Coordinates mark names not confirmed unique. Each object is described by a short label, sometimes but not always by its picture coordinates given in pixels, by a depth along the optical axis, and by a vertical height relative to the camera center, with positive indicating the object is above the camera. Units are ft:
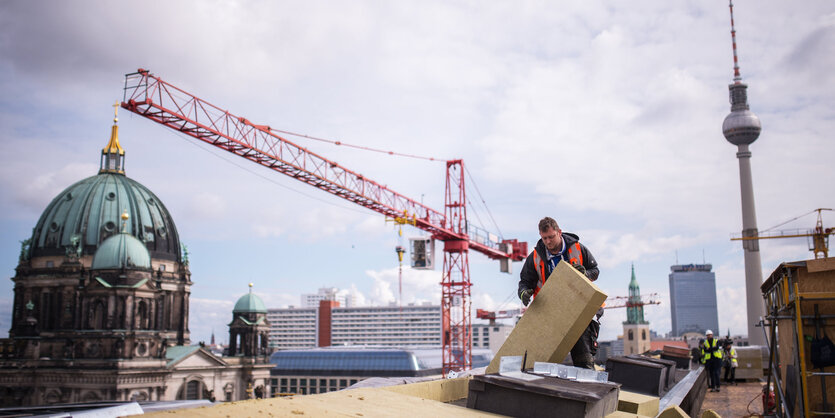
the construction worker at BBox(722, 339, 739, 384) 56.76 -4.62
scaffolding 23.39 -0.67
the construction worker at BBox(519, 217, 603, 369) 19.79 +1.37
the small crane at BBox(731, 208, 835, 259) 210.83 +22.66
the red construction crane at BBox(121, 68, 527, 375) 161.14 +31.68
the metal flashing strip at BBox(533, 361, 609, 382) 16.38 -1.64
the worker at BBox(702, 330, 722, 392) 48.83 -3.85
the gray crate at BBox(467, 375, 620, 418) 13.56 -1.93
